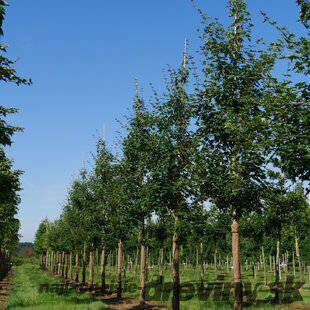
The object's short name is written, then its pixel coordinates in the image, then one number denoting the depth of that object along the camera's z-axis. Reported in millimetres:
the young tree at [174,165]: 15609
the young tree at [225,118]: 11680
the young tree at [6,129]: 10859
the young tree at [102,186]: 28844
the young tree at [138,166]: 19781
